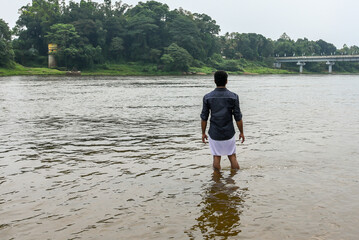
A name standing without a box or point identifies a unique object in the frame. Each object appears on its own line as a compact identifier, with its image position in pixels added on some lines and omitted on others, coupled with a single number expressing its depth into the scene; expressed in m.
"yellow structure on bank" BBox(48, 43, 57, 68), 103.49
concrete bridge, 146.55
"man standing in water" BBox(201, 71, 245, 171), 7.31
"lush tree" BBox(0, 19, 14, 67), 82.68
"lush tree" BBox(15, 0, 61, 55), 113.75
